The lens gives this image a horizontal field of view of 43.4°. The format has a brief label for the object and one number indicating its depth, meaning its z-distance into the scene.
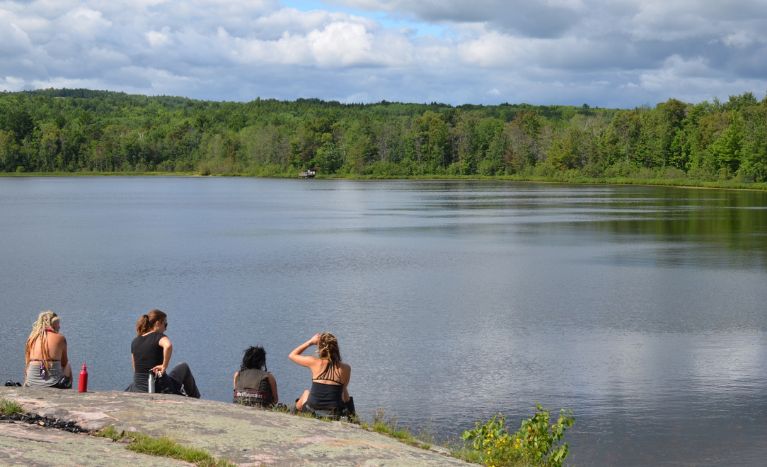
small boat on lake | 167.73
